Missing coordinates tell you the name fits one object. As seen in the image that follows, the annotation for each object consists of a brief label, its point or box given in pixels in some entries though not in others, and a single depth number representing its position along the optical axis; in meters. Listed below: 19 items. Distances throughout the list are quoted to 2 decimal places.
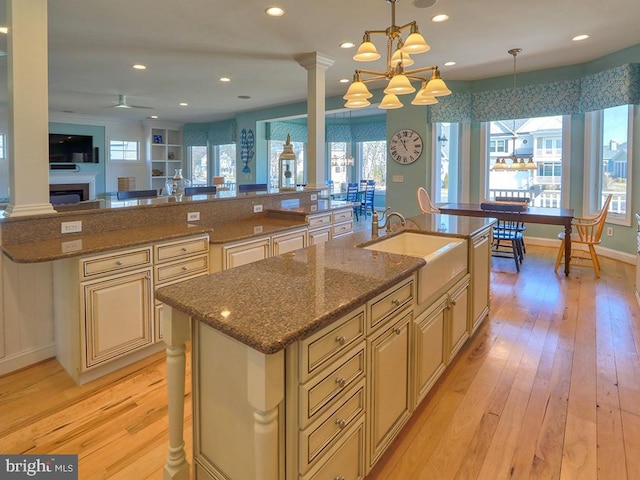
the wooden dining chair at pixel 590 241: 4.42
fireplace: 8.89
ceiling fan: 6.93
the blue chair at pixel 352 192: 9.34
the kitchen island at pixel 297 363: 1.14
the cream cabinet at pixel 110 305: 2.27
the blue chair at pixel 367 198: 9.66
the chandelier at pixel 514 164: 4.92
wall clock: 6.52
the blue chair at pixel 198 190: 5.11
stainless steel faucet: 2.69
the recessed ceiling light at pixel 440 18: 3.66
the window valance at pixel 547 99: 4.88
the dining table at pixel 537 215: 4.41
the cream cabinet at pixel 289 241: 3.40
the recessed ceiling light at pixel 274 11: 3.45
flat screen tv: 9.01
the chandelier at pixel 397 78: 2.30
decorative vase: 5.04
